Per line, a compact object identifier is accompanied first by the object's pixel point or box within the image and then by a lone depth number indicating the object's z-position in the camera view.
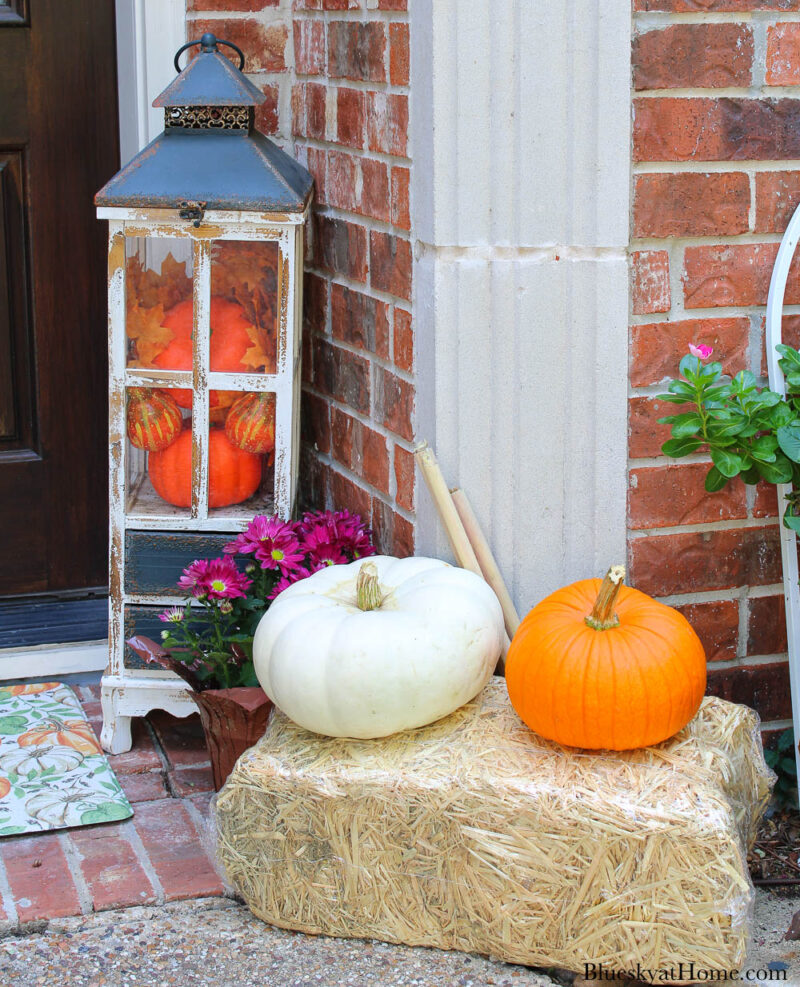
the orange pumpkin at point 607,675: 1.89
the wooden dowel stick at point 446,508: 2.15
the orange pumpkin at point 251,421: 2.51
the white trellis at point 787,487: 2.16
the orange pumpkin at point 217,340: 2.46
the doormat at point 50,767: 2.41
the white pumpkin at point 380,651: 1.95
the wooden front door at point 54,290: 2.88
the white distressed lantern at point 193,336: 2.39
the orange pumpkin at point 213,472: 2.53
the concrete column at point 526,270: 2.05
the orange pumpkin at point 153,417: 2.52
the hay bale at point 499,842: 1.82
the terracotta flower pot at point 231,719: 2.30
